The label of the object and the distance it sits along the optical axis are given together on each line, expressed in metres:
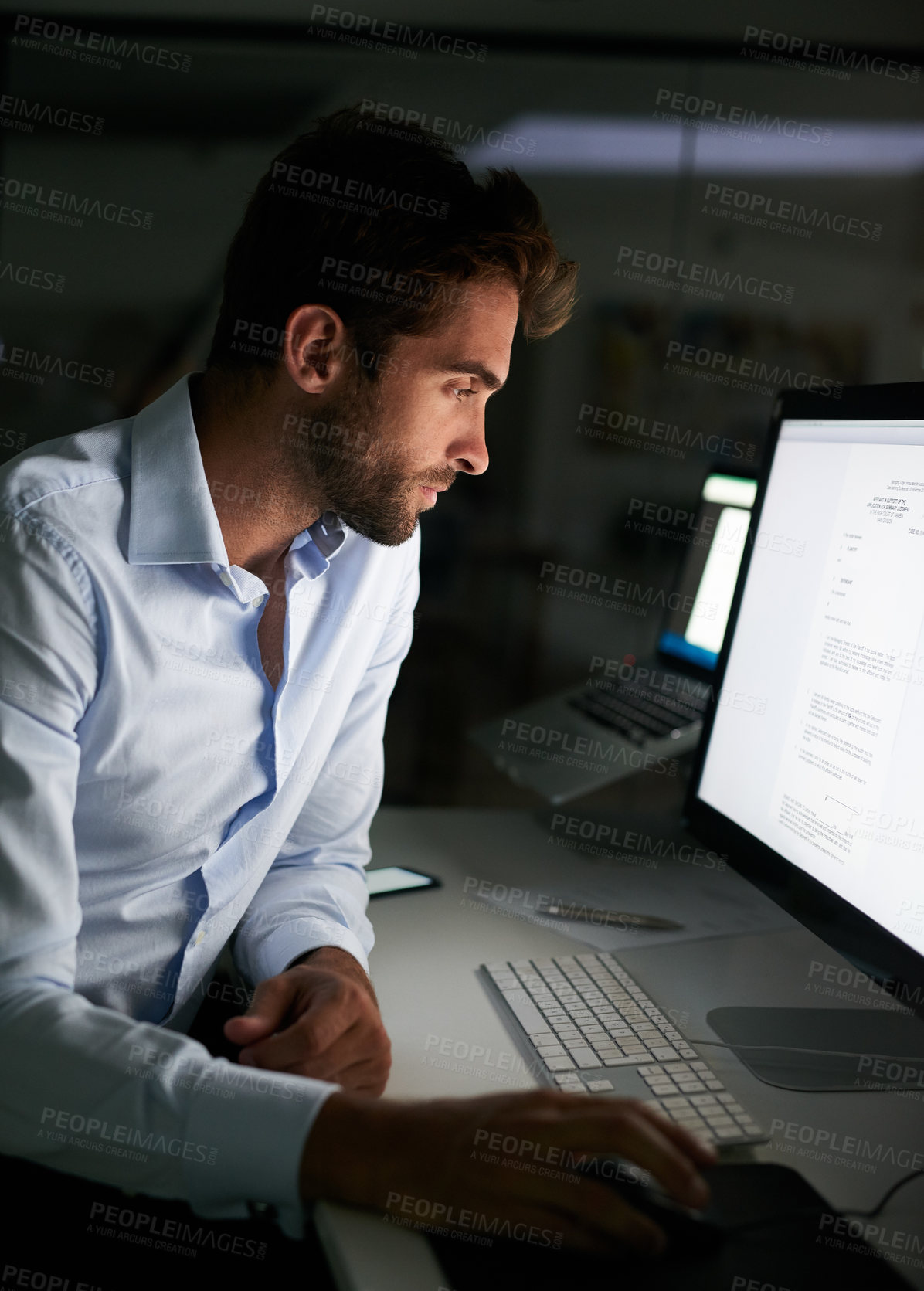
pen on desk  1.06
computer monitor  0.76
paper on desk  1.04
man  0.64
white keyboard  0.73
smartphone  1.13
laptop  1.47
